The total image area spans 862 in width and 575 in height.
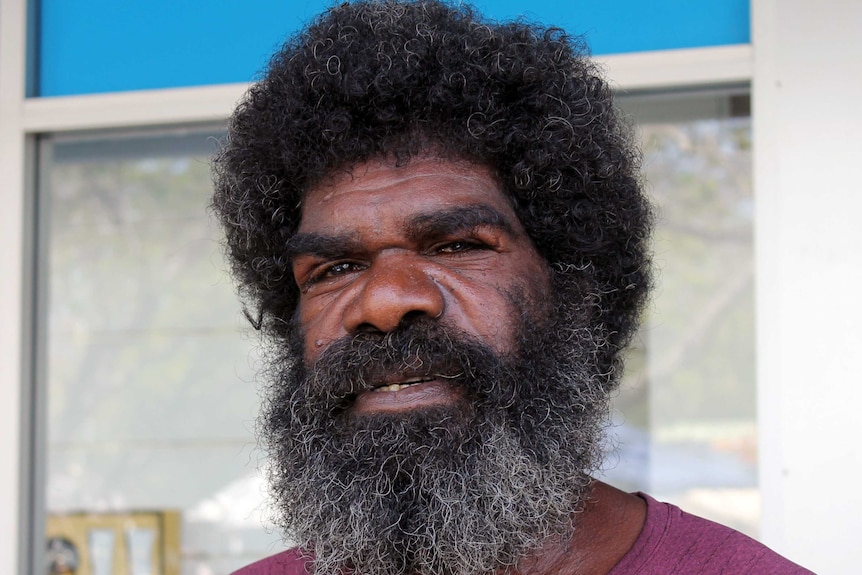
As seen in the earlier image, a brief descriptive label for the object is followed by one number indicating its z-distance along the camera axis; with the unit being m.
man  1.82
